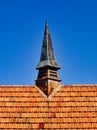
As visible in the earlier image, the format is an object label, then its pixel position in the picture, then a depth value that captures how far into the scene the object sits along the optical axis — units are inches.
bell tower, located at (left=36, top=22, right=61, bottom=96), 1008.9
